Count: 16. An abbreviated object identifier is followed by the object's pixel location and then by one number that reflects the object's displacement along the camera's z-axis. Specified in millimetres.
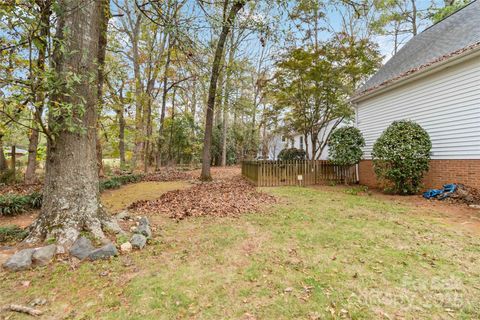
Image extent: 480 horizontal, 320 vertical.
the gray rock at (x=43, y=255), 2896
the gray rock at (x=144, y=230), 3834
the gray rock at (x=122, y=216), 4534
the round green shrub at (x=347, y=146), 9469
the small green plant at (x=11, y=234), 3637
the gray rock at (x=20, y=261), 2792
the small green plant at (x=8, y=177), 8930
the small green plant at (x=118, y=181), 8861
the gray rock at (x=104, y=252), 3088
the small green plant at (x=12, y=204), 5551
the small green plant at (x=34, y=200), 6062
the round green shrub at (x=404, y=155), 6973
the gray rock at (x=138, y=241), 3477
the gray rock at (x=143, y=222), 4066
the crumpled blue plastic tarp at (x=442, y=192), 6453
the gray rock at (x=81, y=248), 3074
